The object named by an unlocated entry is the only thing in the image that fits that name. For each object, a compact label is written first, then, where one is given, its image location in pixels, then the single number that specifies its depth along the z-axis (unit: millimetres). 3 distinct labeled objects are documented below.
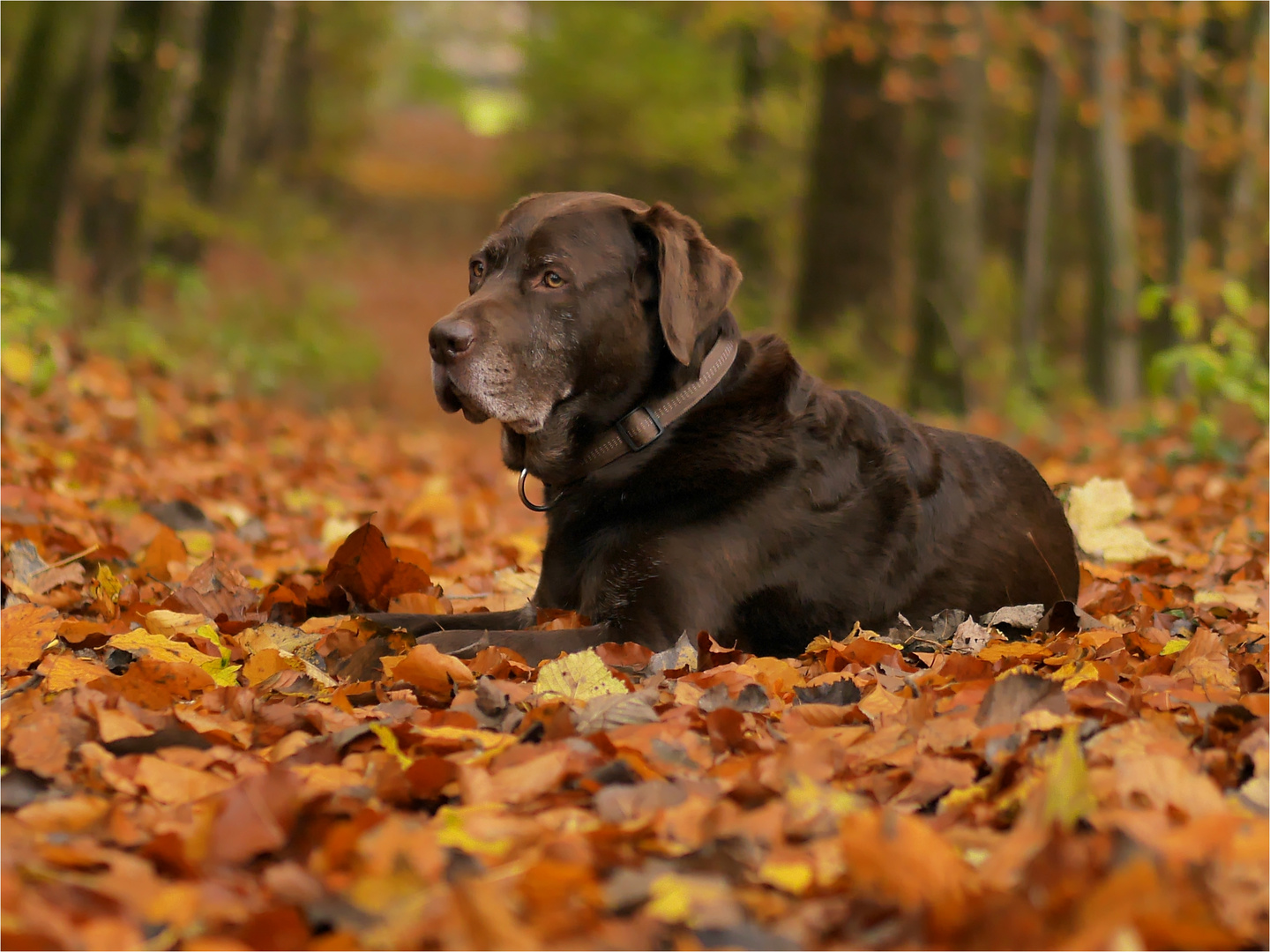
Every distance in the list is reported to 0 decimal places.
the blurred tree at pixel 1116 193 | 15484
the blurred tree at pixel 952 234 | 13062
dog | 3979
